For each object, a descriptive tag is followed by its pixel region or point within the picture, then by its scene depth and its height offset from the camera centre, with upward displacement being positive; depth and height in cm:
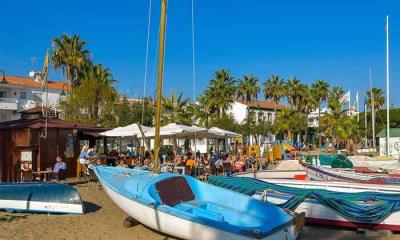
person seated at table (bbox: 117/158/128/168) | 2068 -119
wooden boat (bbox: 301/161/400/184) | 1679 -149
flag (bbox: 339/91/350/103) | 5158 +433
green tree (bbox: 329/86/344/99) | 8038 +779
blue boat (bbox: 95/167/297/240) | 877 -158
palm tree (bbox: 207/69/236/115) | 6219 +612
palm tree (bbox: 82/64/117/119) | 4272 +494
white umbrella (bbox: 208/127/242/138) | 2288 +19
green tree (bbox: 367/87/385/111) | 8050 +673
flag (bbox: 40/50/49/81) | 2066 +311
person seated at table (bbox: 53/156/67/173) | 1700 -105
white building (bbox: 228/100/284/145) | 7841 +450
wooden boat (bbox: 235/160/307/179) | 1786 -145
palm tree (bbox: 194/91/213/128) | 5919 +360
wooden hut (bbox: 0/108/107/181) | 1852 -33
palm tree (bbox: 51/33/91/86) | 4872 +838
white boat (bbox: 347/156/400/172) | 2319 -137
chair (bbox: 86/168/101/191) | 1603 -137
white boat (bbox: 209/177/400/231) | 1159 -172
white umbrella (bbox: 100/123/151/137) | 2106 +22
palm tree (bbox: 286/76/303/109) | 7581 +745
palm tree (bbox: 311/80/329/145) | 7756 +776
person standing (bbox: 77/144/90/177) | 1789 -82
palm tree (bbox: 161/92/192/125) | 5078 +302
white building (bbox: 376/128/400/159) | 3653 -42
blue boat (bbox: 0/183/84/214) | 1271 -170
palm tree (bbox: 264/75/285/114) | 7719 +800
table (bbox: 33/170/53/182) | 1655 -132
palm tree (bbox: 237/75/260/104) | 7281 +774
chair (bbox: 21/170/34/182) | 1628 -137
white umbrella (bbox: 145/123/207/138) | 2031 +25
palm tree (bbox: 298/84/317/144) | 7612 +587
